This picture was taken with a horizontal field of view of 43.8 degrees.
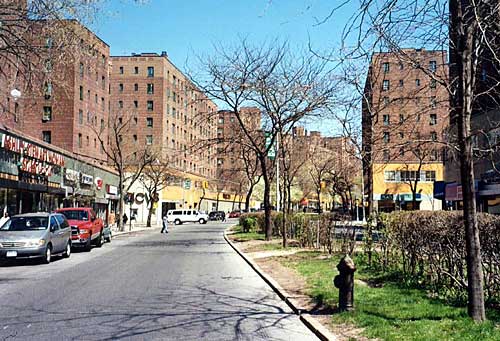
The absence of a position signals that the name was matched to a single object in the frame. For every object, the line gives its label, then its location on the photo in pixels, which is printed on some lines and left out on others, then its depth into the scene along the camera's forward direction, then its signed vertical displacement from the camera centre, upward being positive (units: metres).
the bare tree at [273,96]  26.48 +5.13
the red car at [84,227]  25.84 -0.55
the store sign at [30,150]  31.23 +3.61
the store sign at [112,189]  61.40 +2.49
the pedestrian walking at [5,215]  31.06 -0.06
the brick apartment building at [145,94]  92.81 +18.04
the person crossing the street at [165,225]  47.21 -0.83
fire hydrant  9.70 -1.08
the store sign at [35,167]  34.53 +2.76
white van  74.19 -0.35
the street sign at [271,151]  32.37 +3.33
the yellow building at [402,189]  70.50 +2.95
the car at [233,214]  97.19 +0.01
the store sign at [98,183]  55.46 +2.82
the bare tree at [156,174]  59.97 +4.09
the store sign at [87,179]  49.72 +2.85
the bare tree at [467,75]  8.19 +1.95
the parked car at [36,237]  19.23 -0.73
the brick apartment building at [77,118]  60.31 +9.45
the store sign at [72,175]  44.84 +2.87
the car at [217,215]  85.69 -0.13
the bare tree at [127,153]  51.78 +6.48
